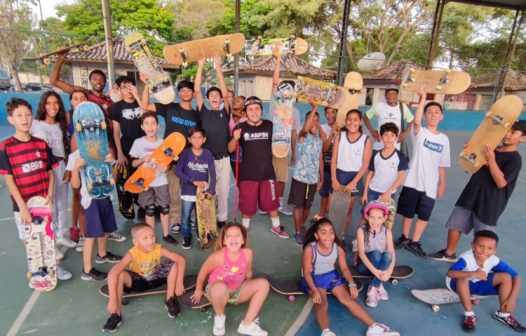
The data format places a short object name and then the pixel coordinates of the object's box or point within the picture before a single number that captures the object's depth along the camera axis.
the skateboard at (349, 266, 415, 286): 3.06
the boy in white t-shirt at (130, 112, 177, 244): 3.32
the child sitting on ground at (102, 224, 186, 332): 2.40
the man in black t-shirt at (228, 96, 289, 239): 3.54
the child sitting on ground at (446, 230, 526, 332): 2.56
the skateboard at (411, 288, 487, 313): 2.81
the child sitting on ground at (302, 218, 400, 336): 2.55
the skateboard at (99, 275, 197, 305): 2.68
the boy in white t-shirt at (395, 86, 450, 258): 3.39
